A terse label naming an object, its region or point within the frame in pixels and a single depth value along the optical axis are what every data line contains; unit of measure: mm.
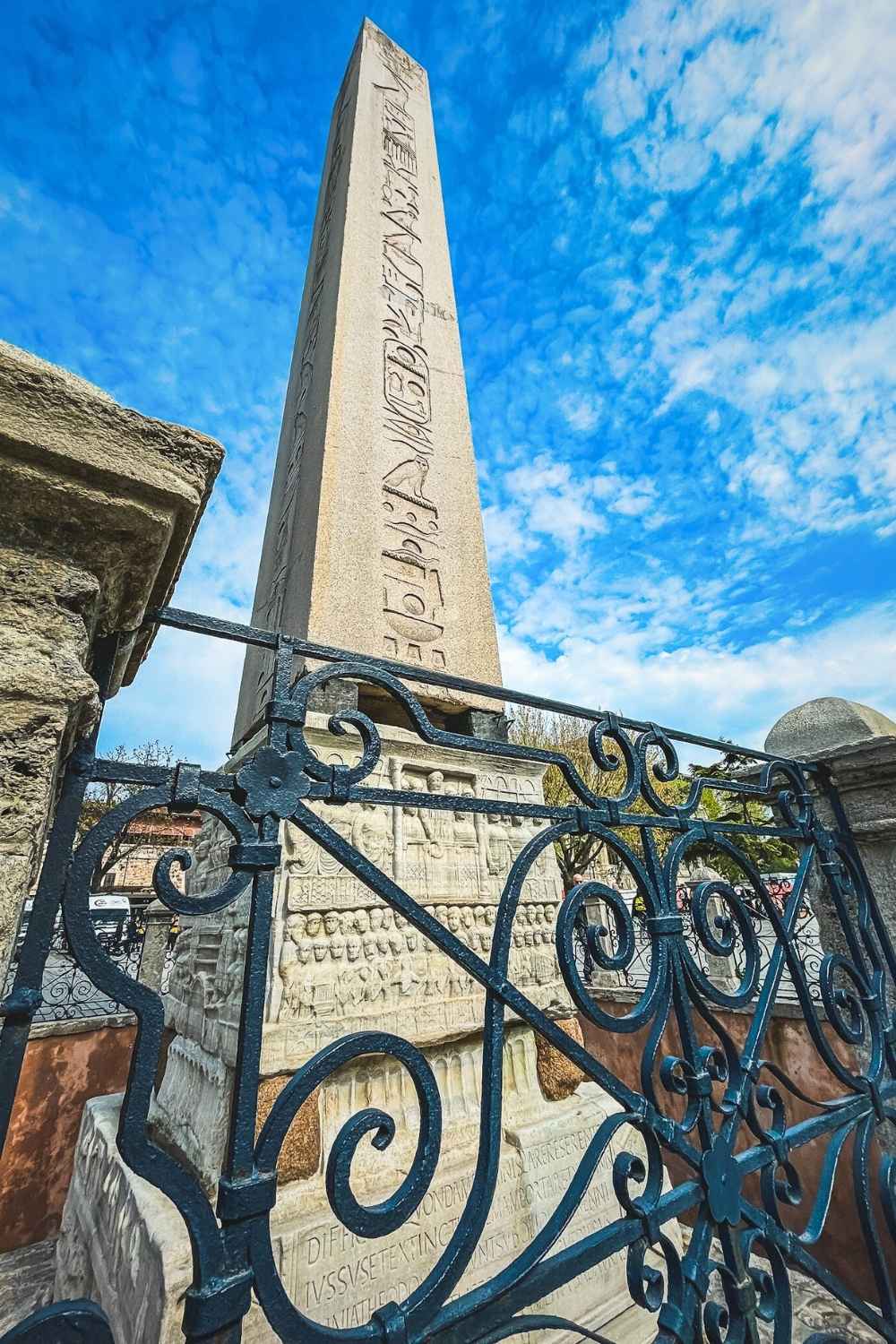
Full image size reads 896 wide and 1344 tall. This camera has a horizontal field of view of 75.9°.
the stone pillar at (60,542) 759
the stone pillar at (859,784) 2119
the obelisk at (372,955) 2029
